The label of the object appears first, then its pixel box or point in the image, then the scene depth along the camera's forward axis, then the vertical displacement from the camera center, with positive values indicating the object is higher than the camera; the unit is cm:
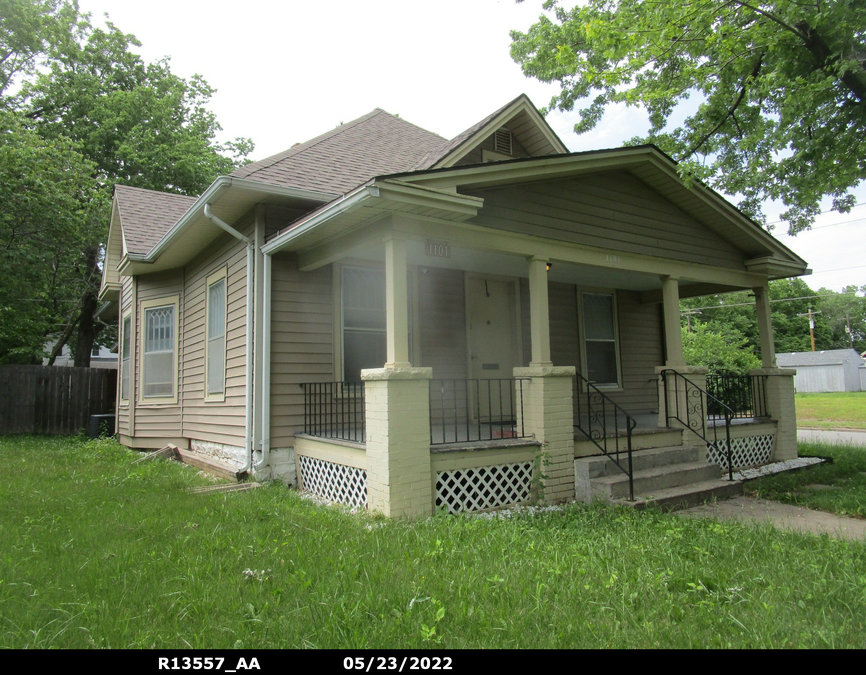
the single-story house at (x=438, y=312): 566 +102
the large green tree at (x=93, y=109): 1933 +1027
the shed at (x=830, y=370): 4488 +15
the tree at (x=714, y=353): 2358 +91
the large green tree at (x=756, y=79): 779 +463
